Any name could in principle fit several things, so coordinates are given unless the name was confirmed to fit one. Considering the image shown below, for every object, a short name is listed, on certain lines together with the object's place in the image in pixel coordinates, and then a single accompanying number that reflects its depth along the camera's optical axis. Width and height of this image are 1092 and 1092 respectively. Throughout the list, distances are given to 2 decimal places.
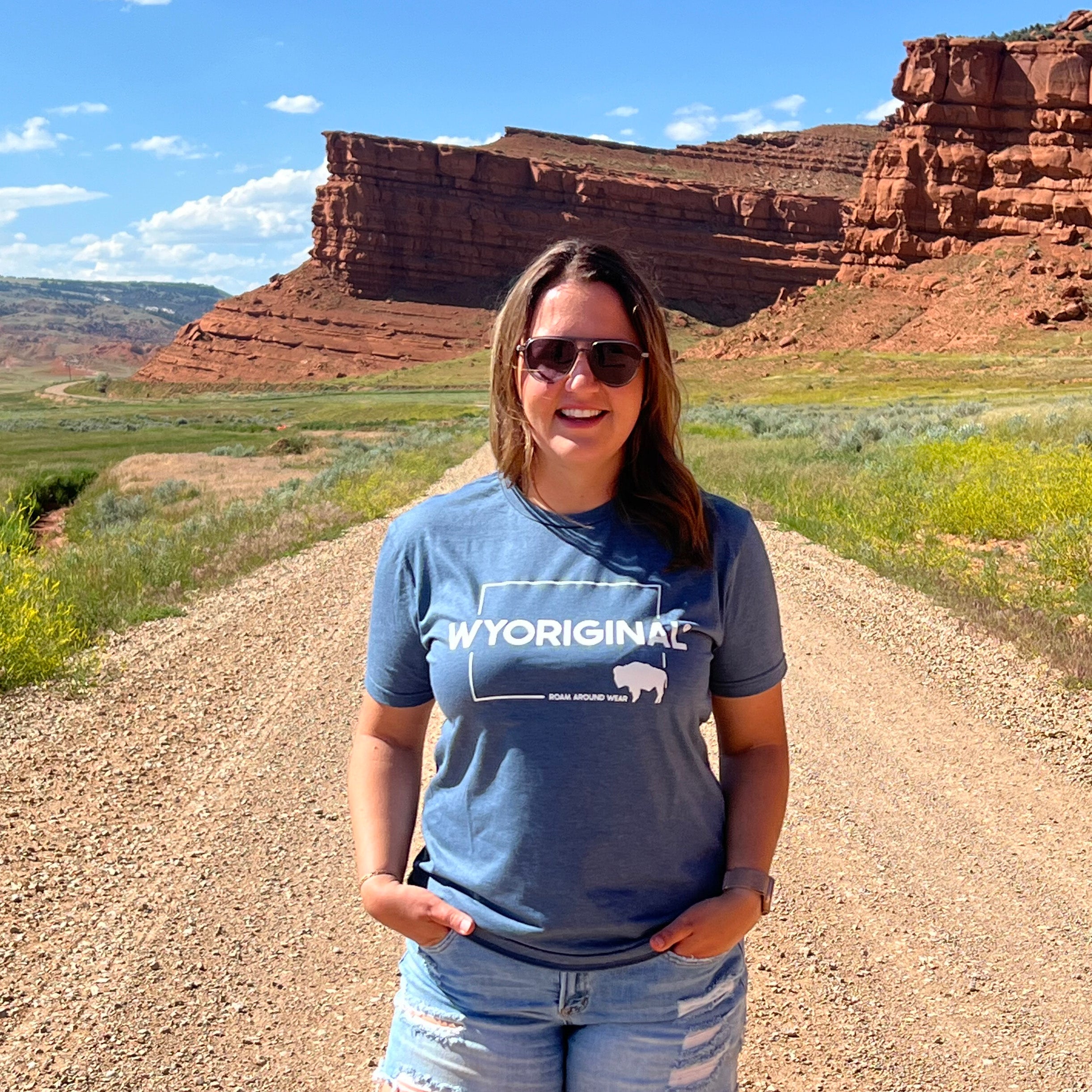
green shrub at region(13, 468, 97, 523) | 26.39
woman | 2.17
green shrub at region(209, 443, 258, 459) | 36.20
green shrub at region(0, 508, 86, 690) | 8.26
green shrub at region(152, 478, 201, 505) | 24.23
